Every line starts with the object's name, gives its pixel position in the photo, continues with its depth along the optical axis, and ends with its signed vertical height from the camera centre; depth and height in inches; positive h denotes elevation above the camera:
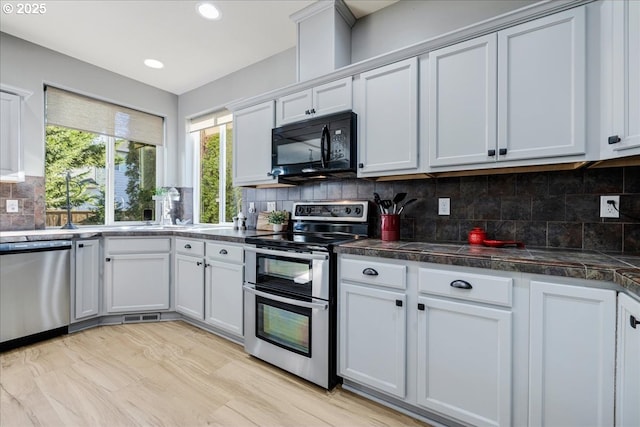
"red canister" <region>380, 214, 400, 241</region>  81.3 -4.4
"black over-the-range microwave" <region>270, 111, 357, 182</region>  82.9 +19.1
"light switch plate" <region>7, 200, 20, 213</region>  104.8 +0.7
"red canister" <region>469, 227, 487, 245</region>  70.2 -6.2
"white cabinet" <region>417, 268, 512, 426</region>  52.2 -26.3
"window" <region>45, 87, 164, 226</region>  119.9 +22.6
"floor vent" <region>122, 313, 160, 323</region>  115.3 -43.7
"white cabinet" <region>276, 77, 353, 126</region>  84.8 +33.9
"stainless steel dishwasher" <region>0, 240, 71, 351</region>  89.2 -26.8
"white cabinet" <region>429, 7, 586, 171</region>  55.7 +24.7
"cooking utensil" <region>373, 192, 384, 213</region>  83.5 +3.2
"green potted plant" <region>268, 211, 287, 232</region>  108.9 -3.9
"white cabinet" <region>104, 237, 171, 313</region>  110.9 -25.3
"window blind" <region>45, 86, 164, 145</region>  118.6 +41.4
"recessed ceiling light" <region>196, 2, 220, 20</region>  89.9 +63.2
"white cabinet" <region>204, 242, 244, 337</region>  92.8 -26.0
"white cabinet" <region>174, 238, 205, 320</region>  105.3 -25.9
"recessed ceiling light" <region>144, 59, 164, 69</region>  123.0 +63.0
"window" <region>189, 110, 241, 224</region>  142.9 +20.6
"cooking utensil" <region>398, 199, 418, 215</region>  83.7 +1.8
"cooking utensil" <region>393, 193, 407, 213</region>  81.0 +3.5
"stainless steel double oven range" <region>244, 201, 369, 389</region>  71.9 -23.3
